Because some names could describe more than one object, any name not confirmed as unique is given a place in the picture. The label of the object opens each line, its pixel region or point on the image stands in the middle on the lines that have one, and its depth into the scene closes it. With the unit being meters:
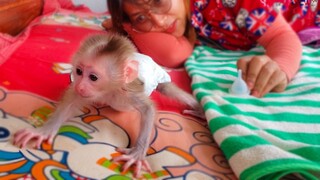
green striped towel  0.41
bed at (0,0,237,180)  0.42
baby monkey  0.46
